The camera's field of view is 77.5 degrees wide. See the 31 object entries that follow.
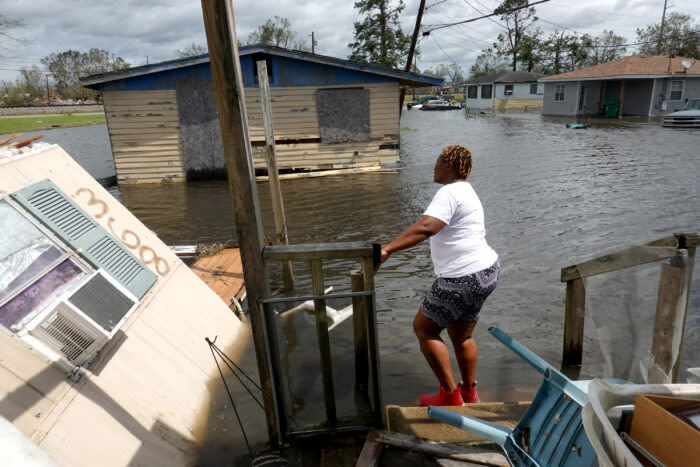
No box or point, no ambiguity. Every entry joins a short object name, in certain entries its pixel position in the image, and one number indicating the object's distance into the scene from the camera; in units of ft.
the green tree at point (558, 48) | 175.32
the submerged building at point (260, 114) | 42.86
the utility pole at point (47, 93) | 217.97
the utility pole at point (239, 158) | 7.32
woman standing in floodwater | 8.77
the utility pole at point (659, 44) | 136.39
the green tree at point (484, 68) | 227.36
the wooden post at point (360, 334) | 9.00
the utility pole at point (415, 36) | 51.46
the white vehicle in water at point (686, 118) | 70.79
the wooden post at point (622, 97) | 100.07
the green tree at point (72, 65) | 259.19
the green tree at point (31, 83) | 232.53
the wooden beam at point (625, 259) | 9.49
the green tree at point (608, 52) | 217.99
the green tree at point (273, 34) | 189.57
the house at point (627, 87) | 93.56
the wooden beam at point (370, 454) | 8.21
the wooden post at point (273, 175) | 19.57
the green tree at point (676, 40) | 156.97
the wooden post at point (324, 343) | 8.73
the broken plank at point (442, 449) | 8.25
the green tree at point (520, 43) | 173.78
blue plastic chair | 5.98
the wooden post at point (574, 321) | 12.13
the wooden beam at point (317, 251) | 8.39
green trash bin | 100.83
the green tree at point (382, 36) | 134.00
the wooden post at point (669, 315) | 9.49
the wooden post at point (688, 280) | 9.35
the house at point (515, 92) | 138.62
